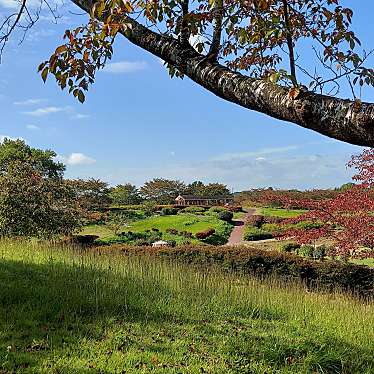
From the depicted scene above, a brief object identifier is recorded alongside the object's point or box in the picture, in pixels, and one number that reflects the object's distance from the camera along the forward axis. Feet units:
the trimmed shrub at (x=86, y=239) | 56.73
